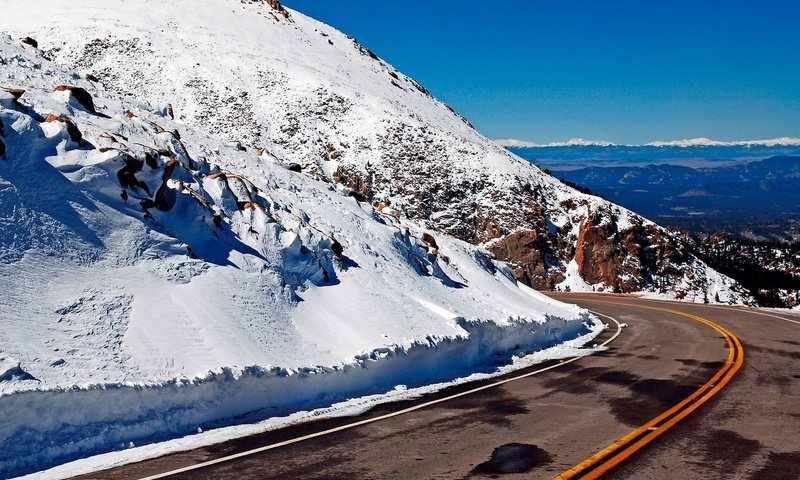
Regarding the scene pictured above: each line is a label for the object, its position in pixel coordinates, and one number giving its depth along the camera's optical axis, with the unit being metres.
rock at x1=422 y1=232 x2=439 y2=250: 24.50
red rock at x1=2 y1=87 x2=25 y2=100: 13.10
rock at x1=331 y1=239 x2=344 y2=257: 16.98
